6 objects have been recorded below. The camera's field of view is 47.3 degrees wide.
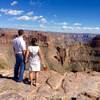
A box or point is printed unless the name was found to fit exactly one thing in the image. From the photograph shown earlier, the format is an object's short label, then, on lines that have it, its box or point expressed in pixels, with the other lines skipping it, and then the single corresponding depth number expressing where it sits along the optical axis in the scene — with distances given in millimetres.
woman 3676
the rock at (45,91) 3469
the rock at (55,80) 3804
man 3697
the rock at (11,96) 3231
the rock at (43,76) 3962
